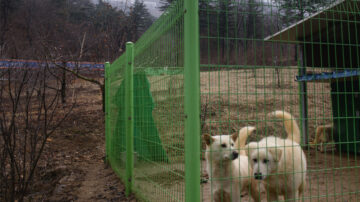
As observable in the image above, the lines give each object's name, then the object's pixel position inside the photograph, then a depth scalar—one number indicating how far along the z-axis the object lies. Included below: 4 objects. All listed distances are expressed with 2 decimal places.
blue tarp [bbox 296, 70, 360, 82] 3.70
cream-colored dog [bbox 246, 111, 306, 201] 2.93
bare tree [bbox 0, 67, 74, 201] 2.68
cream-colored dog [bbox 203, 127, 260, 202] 3.07
